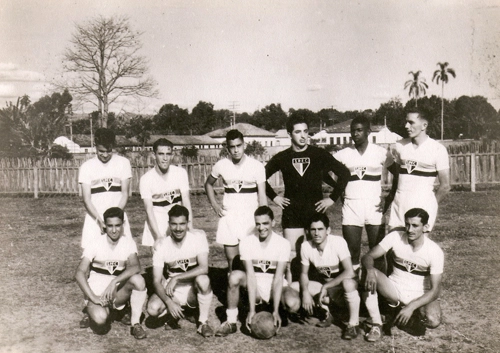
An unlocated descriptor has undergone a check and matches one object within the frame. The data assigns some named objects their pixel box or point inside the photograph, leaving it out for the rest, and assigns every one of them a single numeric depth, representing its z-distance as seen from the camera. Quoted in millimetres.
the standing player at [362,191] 5141
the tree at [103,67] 26136
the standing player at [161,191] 5086
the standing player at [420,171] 4840
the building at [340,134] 68000
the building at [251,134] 71250
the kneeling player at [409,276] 4285
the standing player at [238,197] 5145
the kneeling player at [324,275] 4445
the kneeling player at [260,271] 4523
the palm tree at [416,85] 77312
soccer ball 4332
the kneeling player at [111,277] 4488
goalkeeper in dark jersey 5074
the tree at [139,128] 44875
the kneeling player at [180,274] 4581
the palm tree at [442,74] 62588
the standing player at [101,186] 5055
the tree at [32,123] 37312
